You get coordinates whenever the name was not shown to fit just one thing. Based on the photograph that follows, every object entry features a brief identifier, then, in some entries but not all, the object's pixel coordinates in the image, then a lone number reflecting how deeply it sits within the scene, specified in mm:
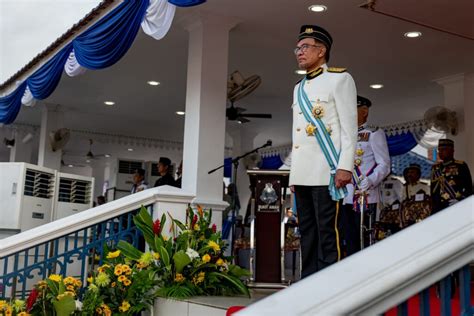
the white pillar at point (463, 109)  7535
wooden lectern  4684
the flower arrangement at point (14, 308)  3184
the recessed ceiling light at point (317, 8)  5480
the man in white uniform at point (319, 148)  2619
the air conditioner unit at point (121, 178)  14852
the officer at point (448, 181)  4637
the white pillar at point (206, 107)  5547
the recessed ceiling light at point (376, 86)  8297
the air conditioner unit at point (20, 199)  5309
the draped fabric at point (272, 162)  14180
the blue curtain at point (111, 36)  5320
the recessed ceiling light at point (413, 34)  6063
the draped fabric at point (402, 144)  10578
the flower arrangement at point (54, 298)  3236
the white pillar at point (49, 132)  10523
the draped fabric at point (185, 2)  4328
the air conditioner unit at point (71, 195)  6020
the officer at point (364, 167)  3936
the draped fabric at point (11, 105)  8109
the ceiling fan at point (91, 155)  13871
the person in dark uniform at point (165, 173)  6098
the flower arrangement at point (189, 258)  3496
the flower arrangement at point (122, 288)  3414
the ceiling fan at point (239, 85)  7277
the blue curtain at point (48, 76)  6734
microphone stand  5478
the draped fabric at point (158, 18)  4798
